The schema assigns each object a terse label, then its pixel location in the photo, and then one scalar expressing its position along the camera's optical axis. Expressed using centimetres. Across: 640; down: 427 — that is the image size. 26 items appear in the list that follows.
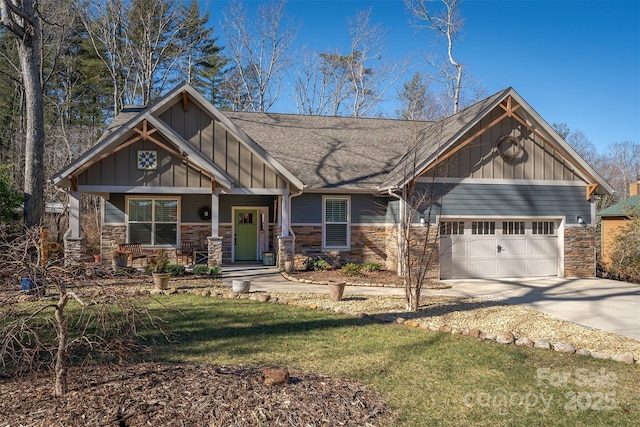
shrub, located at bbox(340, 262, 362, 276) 1324
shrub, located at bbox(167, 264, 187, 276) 1233
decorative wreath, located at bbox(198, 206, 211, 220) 1546
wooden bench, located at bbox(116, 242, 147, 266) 1372
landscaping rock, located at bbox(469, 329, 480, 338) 725
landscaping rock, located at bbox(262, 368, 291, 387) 465
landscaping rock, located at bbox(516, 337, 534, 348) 685
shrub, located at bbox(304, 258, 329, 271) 1422
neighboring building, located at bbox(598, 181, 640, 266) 1849
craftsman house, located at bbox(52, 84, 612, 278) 1266
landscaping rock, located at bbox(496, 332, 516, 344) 696
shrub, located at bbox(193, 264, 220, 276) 1259
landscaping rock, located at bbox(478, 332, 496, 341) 711
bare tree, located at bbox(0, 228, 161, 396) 410
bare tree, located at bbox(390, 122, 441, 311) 1320
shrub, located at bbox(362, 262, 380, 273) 1403
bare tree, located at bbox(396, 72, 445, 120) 3216
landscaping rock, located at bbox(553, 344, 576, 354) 657
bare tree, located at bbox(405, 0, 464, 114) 2727
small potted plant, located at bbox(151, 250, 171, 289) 1057
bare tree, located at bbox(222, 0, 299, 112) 3053
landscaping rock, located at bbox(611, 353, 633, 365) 619
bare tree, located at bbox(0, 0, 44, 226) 1039
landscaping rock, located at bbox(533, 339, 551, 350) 674
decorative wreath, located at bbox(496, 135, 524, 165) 1379
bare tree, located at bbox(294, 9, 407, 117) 3173
